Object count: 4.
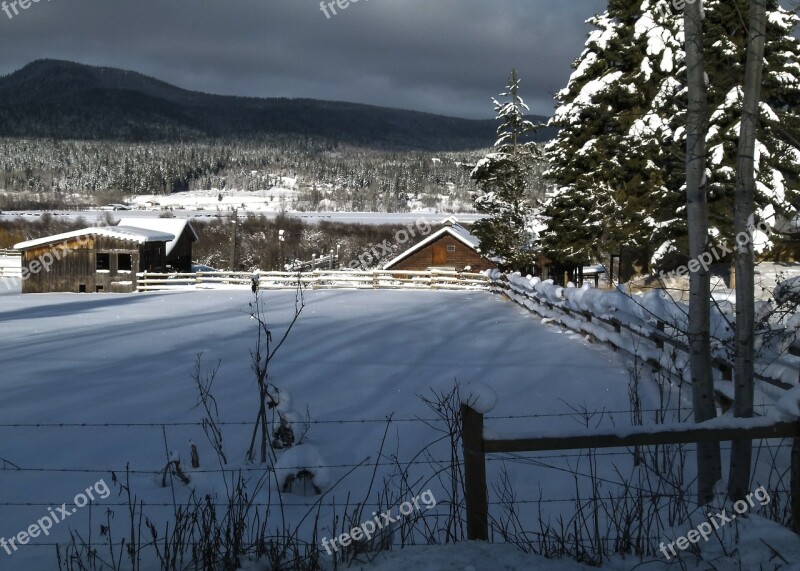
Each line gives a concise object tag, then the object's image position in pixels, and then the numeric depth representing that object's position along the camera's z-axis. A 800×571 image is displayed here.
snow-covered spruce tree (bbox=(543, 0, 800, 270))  19.95
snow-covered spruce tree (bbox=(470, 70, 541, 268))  29.50
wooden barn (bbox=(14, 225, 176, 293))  36.38
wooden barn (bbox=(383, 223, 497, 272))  45.62
